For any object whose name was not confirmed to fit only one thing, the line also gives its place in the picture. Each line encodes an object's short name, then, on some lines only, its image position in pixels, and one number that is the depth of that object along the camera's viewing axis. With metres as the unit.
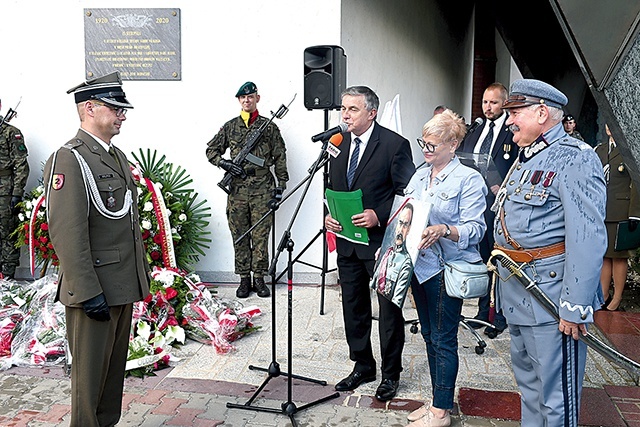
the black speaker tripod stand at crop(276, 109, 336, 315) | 5.45
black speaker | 5.52
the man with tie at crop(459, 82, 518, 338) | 5.23
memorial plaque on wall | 6.96
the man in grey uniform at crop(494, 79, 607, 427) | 2.60
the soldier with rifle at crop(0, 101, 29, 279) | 6.89
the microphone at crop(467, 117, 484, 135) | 5.67
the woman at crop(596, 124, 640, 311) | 6.10
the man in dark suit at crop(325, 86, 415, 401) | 3.97
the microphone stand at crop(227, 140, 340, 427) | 3.66
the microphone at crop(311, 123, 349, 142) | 3.74
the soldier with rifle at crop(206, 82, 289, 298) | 6.50
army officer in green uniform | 2.99
